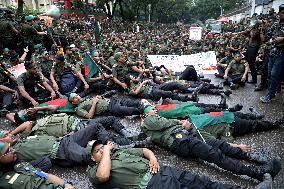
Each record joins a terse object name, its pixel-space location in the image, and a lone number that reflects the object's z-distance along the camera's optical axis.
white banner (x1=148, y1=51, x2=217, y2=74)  8.25
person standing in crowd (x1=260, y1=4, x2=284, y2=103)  4.20
